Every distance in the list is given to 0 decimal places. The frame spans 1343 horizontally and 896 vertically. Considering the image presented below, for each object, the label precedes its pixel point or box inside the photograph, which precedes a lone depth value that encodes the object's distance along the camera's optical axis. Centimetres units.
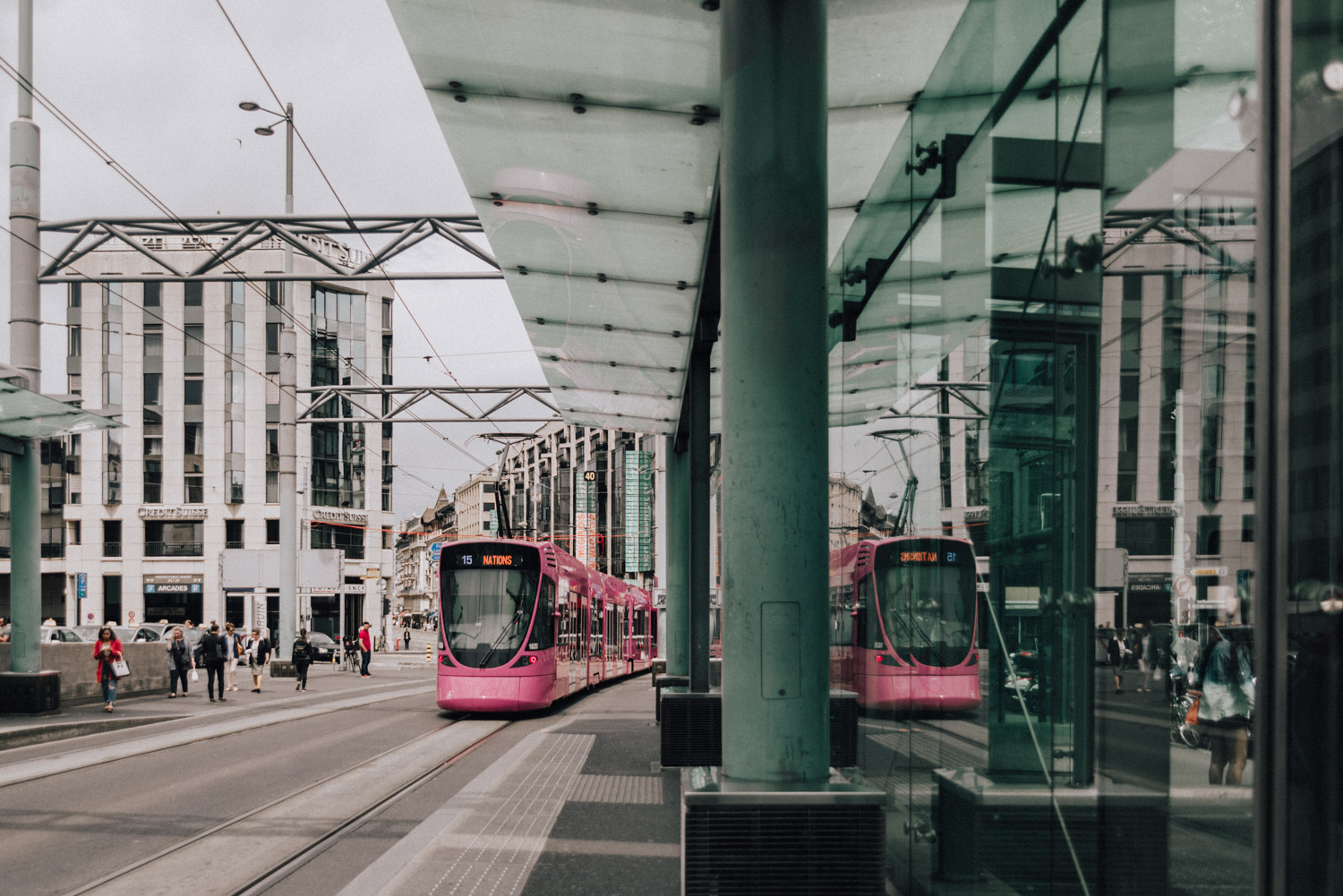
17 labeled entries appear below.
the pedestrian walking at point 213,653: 2462
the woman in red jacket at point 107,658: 2098
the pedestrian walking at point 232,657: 2959
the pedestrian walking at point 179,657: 2564
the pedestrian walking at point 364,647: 3775
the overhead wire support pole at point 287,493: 3064
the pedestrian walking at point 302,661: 3036
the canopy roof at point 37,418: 1616
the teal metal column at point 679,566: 1717
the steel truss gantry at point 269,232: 1661
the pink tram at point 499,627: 2016
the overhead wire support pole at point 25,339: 1769
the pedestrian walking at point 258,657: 2981
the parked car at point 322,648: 5251
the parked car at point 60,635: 3844
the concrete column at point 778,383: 530
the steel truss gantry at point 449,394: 2598
